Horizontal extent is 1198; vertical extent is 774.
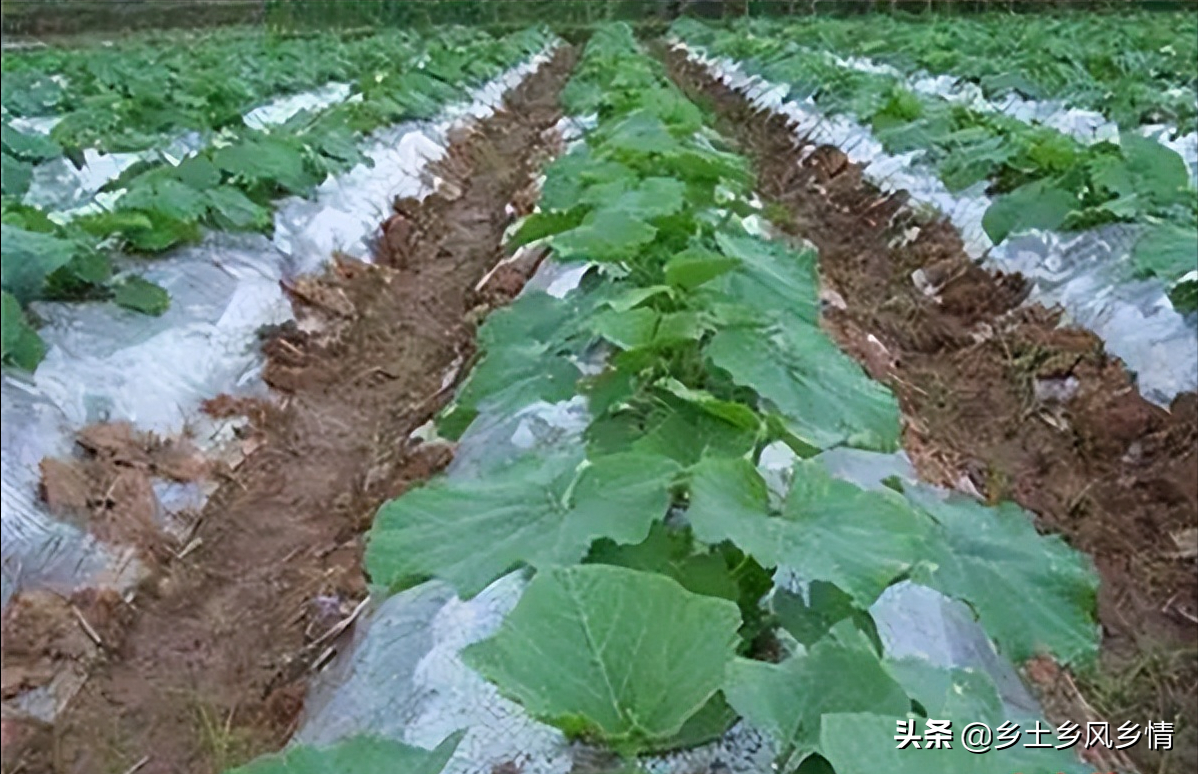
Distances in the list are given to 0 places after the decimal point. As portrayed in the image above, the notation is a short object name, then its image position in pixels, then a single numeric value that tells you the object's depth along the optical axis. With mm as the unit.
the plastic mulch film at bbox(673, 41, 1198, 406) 3957
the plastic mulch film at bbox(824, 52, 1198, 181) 6230
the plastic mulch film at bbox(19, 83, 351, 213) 3262
